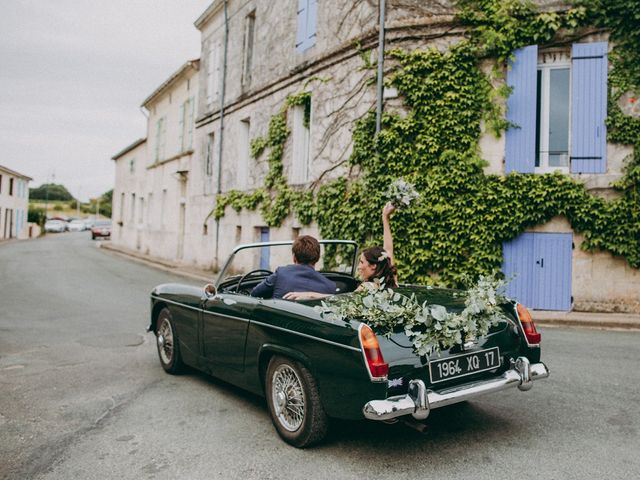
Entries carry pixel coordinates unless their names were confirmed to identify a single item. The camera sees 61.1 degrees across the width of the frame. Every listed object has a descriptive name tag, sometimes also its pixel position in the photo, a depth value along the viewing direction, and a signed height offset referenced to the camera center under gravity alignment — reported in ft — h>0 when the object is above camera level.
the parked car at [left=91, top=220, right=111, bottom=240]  148.66 +3.13
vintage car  10.28 -2.37
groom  13.87 -0.77
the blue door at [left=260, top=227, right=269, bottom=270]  55.31 +1.36
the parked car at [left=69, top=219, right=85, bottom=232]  219.00 +6.16
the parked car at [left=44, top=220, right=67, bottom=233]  195.67 +5.11
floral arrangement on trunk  10.74 -1.32
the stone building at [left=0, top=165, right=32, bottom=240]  156.25 +10.60
